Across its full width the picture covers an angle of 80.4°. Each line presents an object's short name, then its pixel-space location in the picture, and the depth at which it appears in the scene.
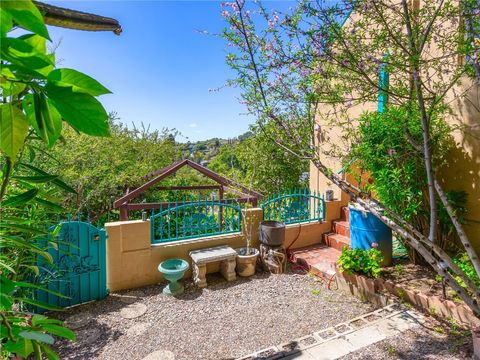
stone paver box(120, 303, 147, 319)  4.22
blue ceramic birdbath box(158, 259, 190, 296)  4.83
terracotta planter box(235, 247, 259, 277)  5.54
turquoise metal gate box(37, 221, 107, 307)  4.35
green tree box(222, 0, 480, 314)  2.98
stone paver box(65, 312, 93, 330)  3.94
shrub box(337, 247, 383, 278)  4.54
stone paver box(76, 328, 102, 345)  3.63
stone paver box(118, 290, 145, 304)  4.68
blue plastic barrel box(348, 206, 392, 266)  5.02
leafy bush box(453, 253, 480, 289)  3.67
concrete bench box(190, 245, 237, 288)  5.14
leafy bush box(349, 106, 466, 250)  4.56
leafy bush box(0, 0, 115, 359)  0.41
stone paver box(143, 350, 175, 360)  3.32
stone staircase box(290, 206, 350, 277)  5.56
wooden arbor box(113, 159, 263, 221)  5.91
